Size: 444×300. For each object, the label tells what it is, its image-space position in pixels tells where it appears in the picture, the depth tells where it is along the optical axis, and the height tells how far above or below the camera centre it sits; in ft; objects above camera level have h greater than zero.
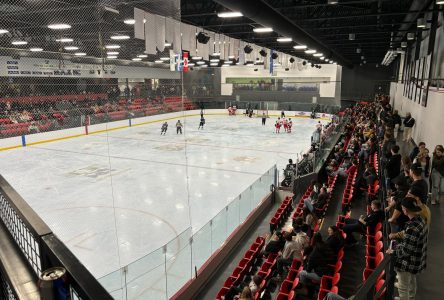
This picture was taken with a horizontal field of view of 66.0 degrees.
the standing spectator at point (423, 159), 21.25 -4.49
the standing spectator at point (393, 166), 20.92 -4.89
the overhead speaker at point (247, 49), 51.34 +5.50
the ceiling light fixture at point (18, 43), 13.86 +1.78
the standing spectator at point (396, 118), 42.85 -4.01
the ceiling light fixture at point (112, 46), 16.91 +1.97
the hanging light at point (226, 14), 27.99 +5.88
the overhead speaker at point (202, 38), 37.21 +5.26
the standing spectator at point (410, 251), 10.34 -5.07
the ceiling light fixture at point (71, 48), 16.73 +1.85
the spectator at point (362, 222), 17.54 -7.37
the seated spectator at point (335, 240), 16.46 -7.31
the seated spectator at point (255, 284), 16.20 -9.35
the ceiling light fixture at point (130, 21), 17.44 +3.41
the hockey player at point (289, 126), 81.81 -9.36
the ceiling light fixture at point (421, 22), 29.85 +5.53
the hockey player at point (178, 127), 78.31 -9.45
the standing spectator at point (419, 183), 13.69 -3.90
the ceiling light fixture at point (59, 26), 15.16 +2.62
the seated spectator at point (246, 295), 13.71 -8.26
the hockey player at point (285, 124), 81.66 -8.91
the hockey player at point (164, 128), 77.36 -9.34
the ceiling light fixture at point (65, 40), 16.25 +2.16
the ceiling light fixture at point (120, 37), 17.14 +2.54
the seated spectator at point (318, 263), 15.64 -8.05
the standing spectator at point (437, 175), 19.43 -5.33
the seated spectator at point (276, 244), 20.24 -9.23
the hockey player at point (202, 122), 87.74 -9.08
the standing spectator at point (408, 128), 38.06 -4.94
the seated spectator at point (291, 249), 18.49 -8.72
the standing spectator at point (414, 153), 25.00 -4.85
